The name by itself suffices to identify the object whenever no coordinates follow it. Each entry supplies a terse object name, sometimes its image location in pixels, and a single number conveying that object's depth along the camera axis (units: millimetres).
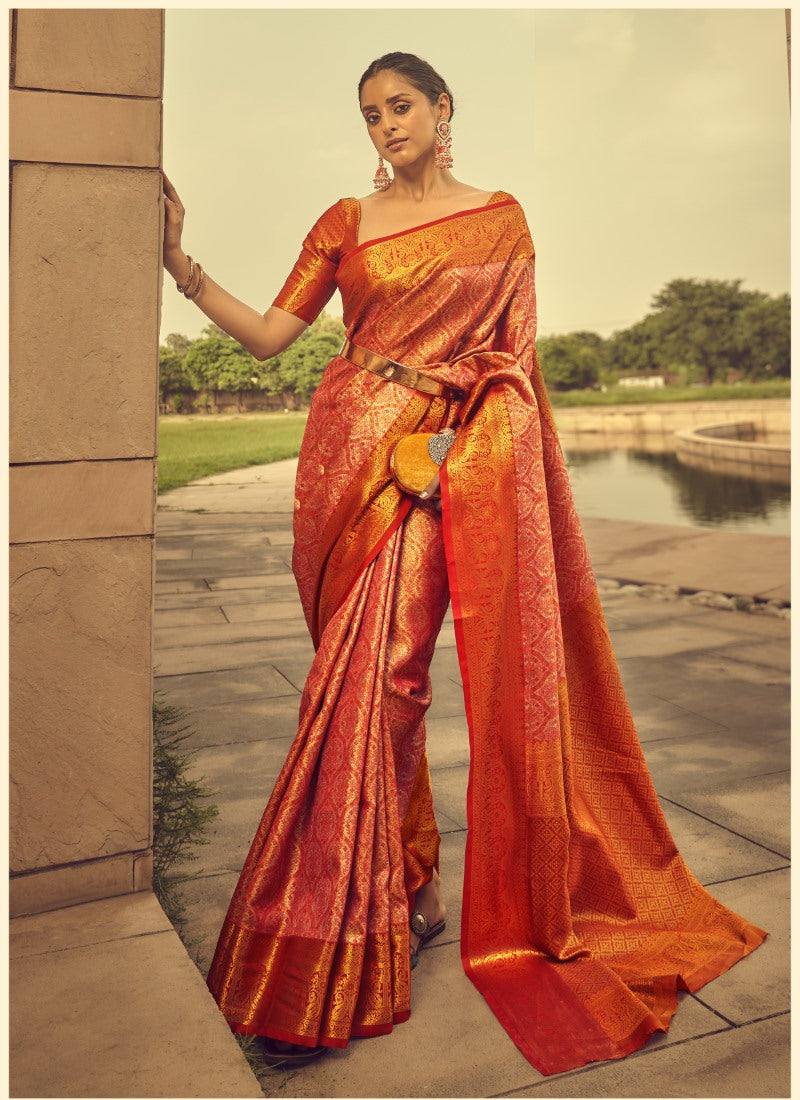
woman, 1877
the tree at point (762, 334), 41594
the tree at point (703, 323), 41812
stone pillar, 1892
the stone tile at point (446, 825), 2791
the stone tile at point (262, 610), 5680
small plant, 2385
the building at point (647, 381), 43125
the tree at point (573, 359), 40688
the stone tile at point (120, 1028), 1524
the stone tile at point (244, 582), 6629
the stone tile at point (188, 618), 5457
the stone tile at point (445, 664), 4461
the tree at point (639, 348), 42625
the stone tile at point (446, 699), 3865
